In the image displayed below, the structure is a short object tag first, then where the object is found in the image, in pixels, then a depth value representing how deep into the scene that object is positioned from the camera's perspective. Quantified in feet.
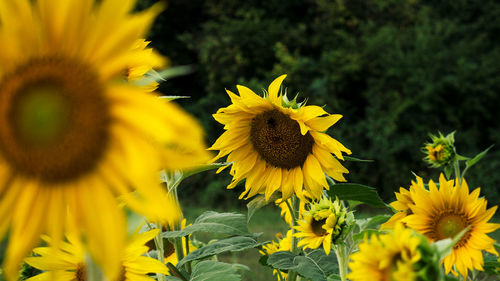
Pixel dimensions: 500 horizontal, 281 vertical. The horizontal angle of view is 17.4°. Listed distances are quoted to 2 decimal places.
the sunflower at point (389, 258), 4.23
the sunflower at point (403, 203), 5.15
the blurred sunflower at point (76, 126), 3.41
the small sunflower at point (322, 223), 5.17
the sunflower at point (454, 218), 5.12
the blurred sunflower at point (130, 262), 4.91
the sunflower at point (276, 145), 5.48
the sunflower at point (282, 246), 5.77
